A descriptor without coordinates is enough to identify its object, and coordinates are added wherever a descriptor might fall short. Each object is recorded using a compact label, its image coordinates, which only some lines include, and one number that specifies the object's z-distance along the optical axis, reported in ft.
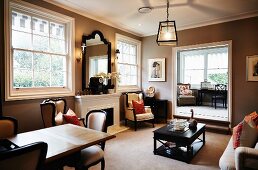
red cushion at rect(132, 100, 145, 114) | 15.99
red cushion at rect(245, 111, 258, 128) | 8.35
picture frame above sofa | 13.94
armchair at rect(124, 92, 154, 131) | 15.56
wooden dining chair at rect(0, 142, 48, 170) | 3.36
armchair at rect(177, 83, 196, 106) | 26.91
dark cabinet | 18.43
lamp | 10.71
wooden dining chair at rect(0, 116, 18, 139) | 6.24
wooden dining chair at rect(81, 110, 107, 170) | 6.39
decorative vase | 10.93
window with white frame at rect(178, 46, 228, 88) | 27.02
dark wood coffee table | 9.53
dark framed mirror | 13.83
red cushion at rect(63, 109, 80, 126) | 8.85
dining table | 4.84
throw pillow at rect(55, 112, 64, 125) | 9.34
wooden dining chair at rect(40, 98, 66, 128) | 9.30
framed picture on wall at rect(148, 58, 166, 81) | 18.98
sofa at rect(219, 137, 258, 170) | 5.72
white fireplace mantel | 12.98
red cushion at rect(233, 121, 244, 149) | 7.11
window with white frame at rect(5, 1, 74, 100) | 10.11
